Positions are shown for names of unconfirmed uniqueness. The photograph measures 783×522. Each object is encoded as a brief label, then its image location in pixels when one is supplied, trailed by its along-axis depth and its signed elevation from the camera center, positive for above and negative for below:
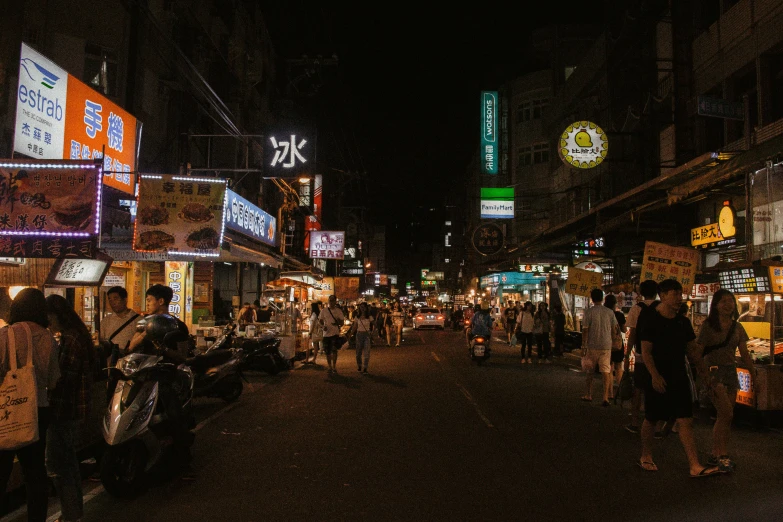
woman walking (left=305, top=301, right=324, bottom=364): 18.58 -0.91
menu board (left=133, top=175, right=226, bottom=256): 13.15 +1.60
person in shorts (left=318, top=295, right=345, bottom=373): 16.61 -0.63
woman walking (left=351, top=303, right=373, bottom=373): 16.88 -1.01
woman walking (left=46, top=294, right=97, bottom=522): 5.00 -0.84
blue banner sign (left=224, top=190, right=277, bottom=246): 18.33 +2.43
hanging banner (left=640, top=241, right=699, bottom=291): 12.86 +0.80
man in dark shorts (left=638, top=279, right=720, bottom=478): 6.62 -0.64
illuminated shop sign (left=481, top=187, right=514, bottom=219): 33.47 +5.11
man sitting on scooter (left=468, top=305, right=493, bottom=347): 19.80 -0.72
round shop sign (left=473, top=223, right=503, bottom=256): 34.62 +3.26
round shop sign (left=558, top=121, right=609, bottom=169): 22.14 +5.29
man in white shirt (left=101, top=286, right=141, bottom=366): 7.65 -0.35
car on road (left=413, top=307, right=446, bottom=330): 48.09 -1.38
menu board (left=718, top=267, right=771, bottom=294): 9.70 +0.41
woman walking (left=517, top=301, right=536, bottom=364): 20.17 -0.73
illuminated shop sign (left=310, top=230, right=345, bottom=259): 37.62 +3.08
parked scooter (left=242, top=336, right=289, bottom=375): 16.38 -1.45
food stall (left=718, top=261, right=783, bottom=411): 9.40 -0.63
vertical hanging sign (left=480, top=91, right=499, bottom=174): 42.81 +11.14
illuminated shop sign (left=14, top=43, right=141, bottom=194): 10.38 +3.08
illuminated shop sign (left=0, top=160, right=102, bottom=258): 8.55 +1.08
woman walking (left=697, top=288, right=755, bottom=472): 7.51 -0.42
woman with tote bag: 4.64 -0.55
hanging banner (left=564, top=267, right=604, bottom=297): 17.31 +0.56
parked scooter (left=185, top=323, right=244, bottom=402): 11.20 -1.35
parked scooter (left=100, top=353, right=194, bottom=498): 6.06 -1.25
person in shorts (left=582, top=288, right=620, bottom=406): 11.68 -0.61
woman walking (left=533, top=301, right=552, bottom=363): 20.23 -0.76
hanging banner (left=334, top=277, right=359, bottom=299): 36.44 +0.62
